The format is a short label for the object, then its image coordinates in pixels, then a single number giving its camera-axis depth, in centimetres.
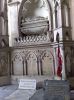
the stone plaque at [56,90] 170
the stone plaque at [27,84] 261
